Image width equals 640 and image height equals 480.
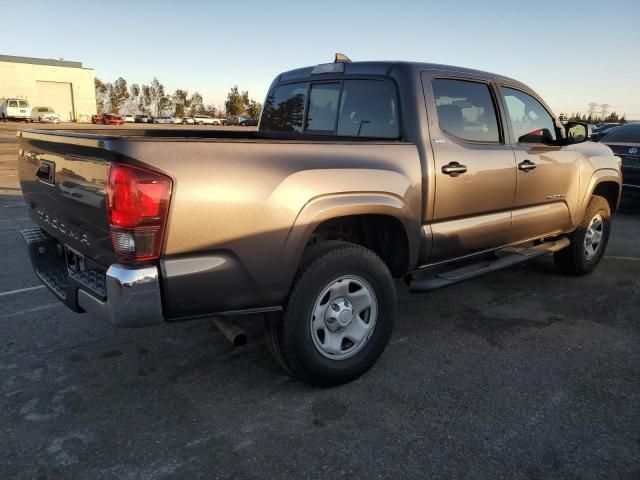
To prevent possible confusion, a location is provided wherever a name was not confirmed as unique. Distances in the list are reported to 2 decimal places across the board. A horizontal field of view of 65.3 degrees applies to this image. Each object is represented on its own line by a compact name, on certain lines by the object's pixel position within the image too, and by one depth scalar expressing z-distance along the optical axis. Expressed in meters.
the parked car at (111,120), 50.94
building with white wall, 58.28
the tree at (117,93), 77.25
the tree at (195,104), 88.50
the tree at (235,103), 80.38
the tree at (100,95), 75.75
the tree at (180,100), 83.31
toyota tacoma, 2.26
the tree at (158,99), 83.88
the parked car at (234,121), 58.12
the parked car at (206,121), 64.75
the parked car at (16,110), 43.97
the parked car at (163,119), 67.45
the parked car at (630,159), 8.75
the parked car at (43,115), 41.91
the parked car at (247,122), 48.31
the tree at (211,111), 95.38
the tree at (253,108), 84.44
